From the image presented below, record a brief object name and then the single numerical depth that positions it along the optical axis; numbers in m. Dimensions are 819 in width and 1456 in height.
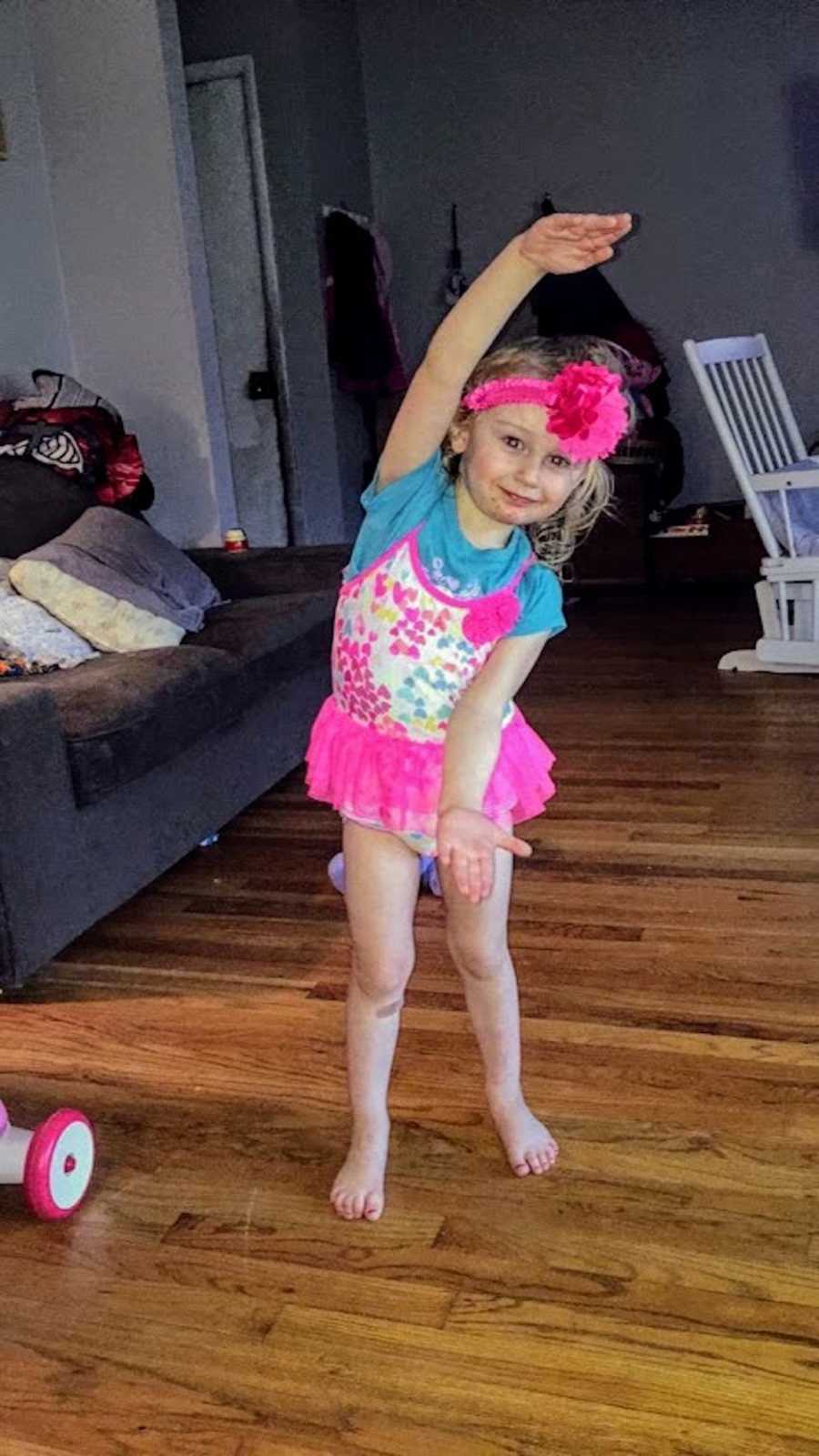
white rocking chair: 3.87
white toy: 1.52
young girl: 1.25
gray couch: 2.09
